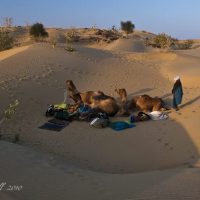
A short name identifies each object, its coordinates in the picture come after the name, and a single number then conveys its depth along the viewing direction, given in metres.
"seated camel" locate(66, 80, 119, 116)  11.35
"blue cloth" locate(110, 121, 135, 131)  10.34
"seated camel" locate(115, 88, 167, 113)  11.63
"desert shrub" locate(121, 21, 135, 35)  42.81
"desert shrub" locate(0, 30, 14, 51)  21.33
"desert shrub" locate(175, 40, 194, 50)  35.24
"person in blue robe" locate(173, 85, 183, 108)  11.95
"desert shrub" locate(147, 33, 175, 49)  29.76
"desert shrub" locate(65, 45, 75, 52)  19.40
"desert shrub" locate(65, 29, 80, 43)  29.68
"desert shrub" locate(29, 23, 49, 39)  31.92
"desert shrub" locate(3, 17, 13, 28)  39.85
